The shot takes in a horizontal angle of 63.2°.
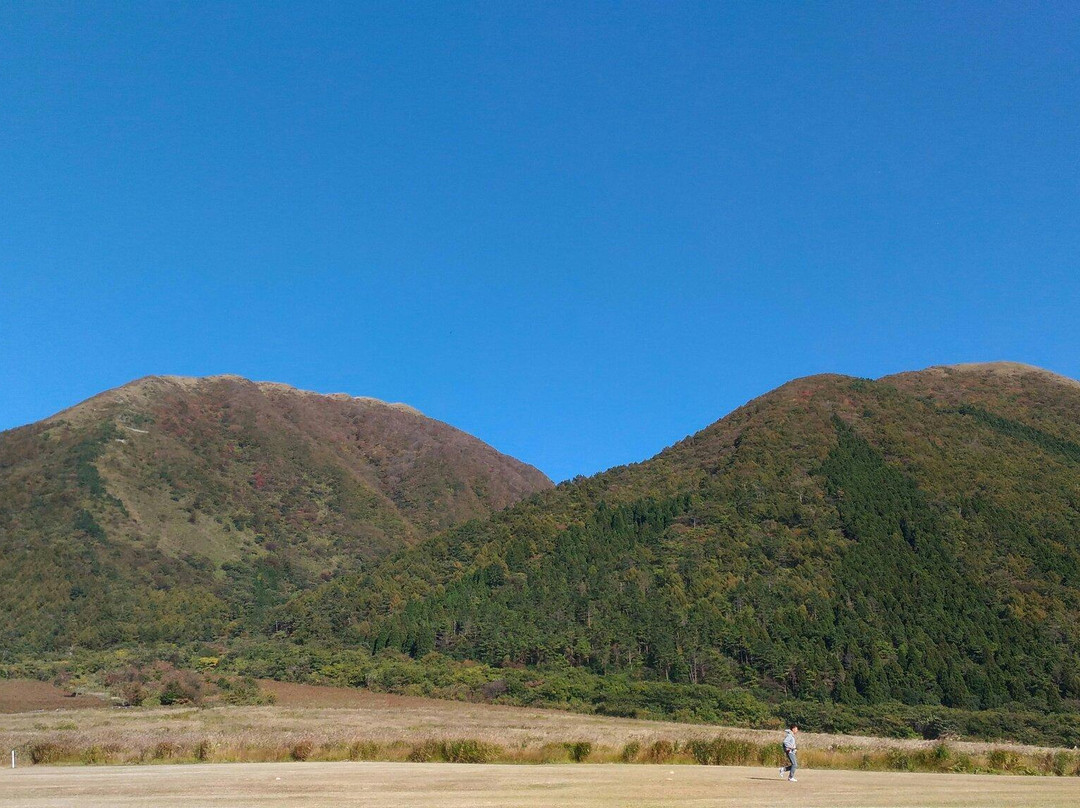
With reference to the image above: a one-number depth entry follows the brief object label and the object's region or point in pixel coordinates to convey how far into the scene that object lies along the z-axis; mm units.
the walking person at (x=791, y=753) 21953
